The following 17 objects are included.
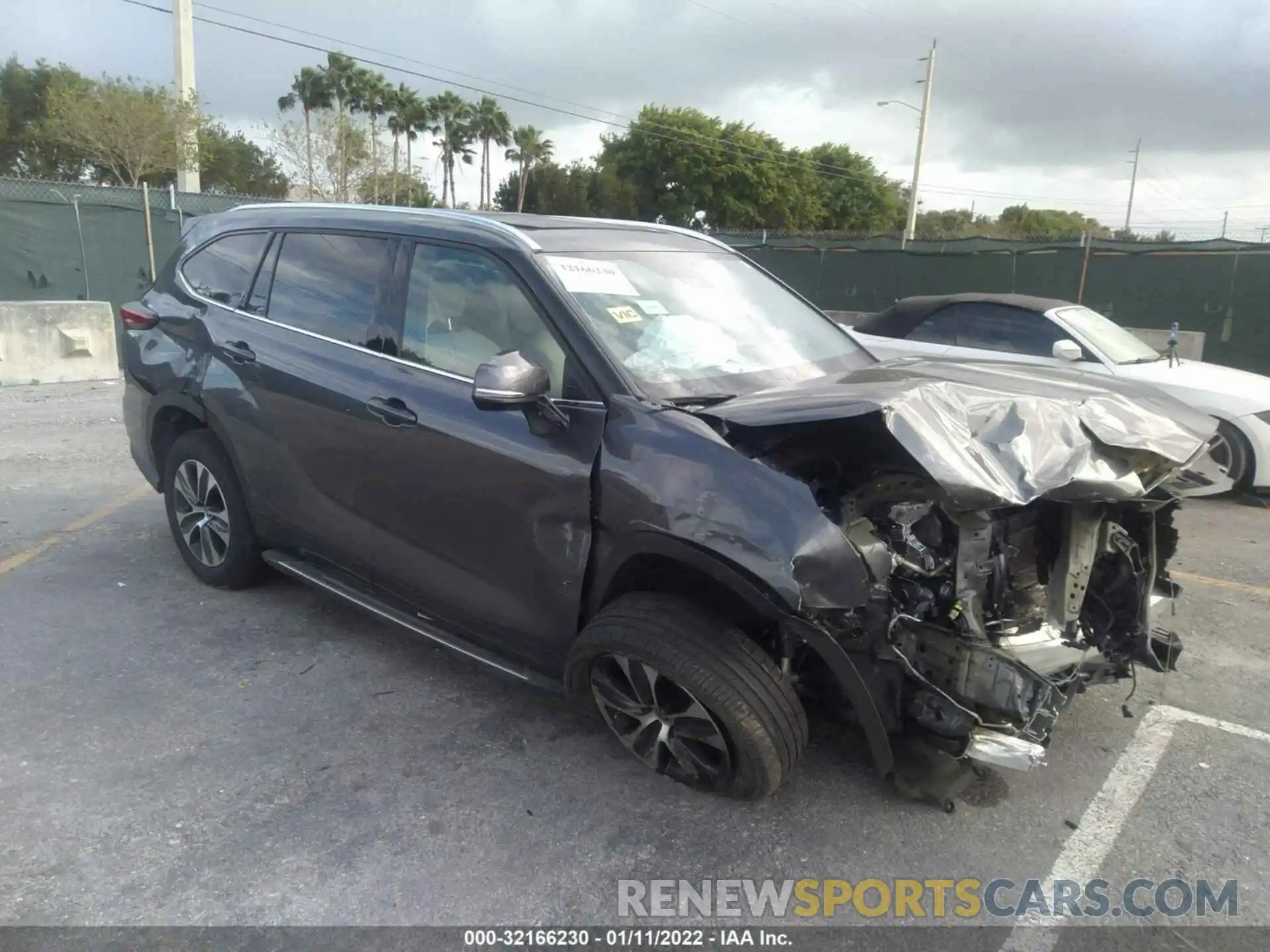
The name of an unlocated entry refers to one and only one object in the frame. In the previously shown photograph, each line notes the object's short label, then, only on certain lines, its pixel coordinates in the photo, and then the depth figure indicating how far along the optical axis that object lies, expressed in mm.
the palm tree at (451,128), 62938
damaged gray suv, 2793
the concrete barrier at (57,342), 10672
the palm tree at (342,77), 55906
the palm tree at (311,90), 57062
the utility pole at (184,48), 24078
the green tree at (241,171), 51281
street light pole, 37125
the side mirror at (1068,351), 7199
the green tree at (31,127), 46969
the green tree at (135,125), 26625
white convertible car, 7039
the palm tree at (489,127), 66500
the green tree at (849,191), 68312
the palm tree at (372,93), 57031
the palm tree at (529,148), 68438
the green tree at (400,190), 33812
